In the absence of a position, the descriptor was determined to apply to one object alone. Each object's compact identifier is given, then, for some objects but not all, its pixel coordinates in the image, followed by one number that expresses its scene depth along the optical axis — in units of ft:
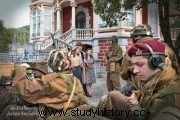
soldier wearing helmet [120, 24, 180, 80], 7.82
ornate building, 36.09
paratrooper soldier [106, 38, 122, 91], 15.80
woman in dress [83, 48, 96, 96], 17.76
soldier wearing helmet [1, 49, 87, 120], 6.31
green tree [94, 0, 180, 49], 18.90
